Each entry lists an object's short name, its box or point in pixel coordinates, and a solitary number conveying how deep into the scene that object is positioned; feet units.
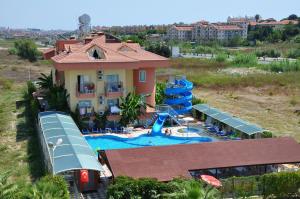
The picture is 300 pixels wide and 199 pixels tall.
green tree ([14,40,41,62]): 352.28
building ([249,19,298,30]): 626.64
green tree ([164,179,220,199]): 41.52
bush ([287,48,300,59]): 355.77
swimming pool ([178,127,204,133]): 112.82
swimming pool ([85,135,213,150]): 101.81
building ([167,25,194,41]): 636.07
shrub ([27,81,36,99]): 148.26
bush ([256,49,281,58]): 378.08
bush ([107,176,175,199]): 59.21
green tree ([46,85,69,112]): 113.39
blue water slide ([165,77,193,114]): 126.21
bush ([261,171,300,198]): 64.08
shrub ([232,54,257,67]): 299.79
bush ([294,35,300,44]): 459.24
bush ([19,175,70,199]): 41.63
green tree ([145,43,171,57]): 333.62
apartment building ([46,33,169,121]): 110.32
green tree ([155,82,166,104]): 129.29
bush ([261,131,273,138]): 95.61
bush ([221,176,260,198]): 64.23
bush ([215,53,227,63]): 320.70
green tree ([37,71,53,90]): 138.70
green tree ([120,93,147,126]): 113.29
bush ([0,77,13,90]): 197.78
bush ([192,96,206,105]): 133.25
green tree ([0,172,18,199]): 42.01
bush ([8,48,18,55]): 408.46
